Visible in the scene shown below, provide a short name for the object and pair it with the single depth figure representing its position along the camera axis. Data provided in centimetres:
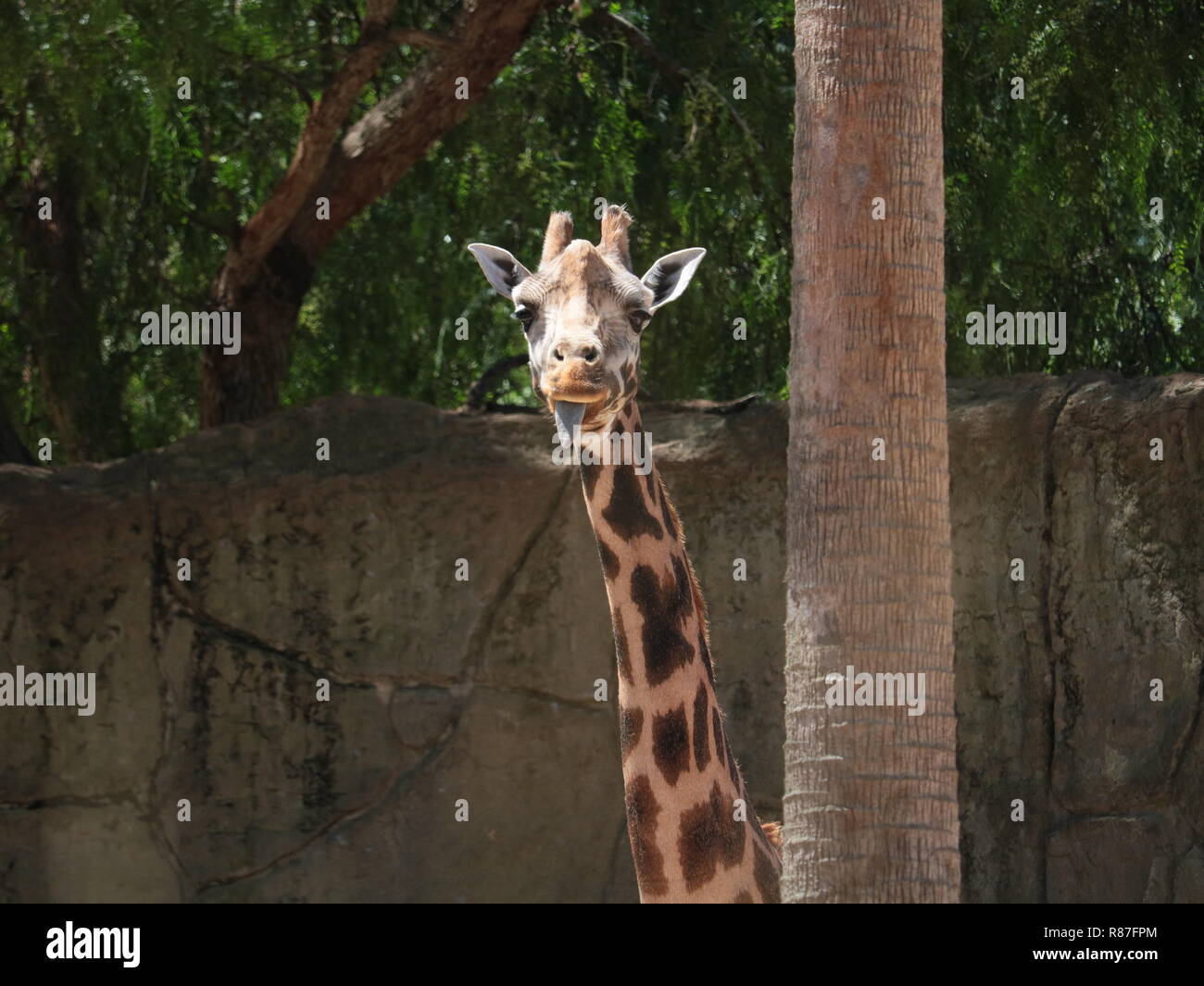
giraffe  1008
